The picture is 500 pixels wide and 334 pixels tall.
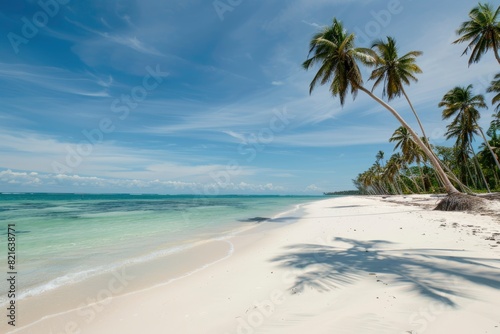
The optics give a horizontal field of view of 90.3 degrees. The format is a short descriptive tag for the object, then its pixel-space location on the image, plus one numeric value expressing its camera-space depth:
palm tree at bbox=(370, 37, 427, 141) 19.20
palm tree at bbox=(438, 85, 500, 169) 27.98
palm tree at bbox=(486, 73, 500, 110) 23.45
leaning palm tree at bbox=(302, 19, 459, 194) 17.36
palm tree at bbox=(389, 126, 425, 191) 39.66
